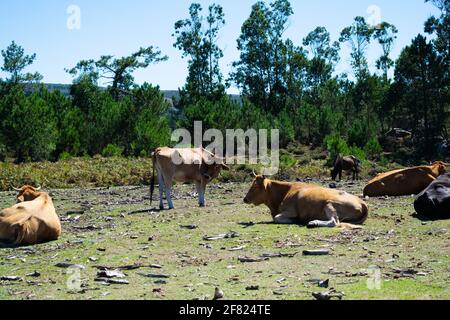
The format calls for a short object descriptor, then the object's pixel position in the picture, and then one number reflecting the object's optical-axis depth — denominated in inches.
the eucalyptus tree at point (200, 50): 2471.7
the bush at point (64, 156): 1451.8
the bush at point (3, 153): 1610.7
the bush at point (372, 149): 1588.3
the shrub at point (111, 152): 1487.5
